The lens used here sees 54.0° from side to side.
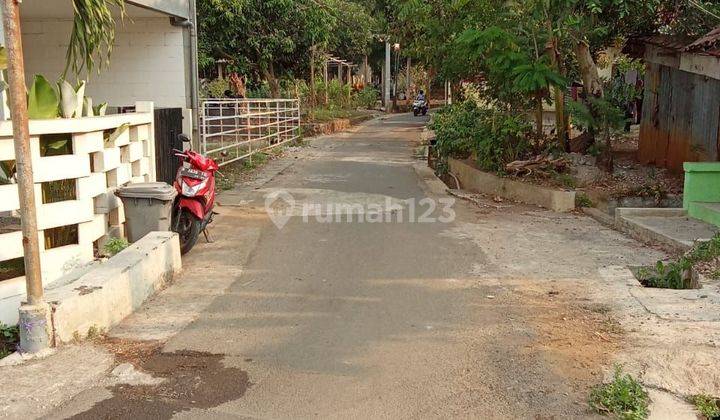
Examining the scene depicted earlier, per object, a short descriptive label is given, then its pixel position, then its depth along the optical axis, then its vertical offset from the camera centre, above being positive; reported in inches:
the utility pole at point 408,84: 1981.9 +51.1
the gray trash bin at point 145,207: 273.4 -40.5
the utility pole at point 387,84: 1802.2 +49.4
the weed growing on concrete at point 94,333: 196.9 -64.0
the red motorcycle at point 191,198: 304.7 -41.0
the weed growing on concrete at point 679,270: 262.2 -63.3
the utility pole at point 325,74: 1530.8 +61.7
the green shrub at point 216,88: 1232.2 +26.2
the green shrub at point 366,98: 1839.0 +12.3
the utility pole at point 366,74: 2100.4 +95.8
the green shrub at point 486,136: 494.3 -25.4
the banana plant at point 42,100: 233.1 +1.1
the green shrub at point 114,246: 256.5 -52.0
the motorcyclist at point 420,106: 1691.7 -8.2
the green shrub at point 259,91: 1262.1 +21.3
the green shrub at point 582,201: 426.0 -59.1
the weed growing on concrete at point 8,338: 197.5 -66.5
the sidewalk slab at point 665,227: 315.0 -59.6
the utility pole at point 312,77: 1008.4 +41.0
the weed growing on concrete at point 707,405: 155.4 -67.2
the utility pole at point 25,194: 176.6 -23.0
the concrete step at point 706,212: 339.6 -53.8
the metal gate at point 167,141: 366.3 -20.5
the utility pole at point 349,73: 2198.1 +93.3
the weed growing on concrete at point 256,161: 619.5 -52.5
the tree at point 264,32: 851.4 +90.0
